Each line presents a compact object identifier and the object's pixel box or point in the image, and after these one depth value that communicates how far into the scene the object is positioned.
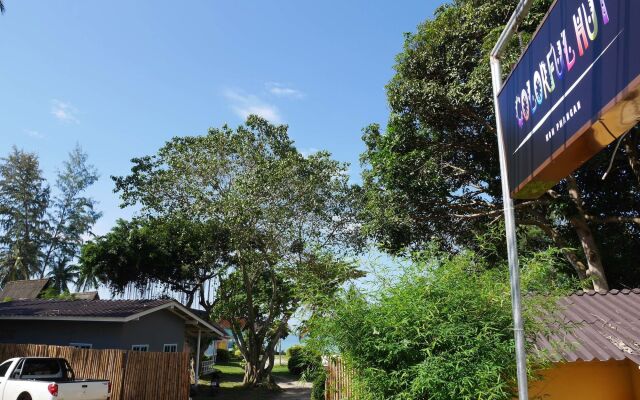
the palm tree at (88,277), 34.19
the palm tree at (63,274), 52.78
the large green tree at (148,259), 32.09
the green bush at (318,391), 14.83
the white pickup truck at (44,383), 13.19
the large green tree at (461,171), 14.09
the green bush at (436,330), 5.15
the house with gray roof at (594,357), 6.71
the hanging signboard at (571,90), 2.57
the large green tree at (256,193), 24.59
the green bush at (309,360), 6.60
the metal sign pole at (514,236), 4.10
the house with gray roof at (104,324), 20.23
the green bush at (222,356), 52.26
